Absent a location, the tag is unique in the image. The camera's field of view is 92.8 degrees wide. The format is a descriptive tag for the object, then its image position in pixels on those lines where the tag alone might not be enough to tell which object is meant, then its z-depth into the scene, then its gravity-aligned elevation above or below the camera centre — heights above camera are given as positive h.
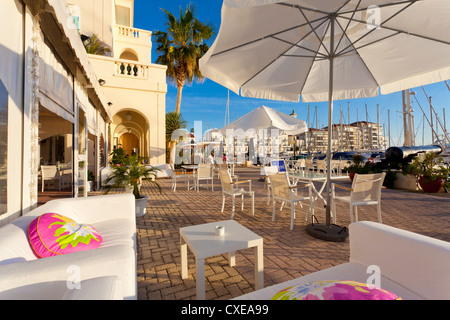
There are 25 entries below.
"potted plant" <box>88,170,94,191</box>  7.29 -0.69
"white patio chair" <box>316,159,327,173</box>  8.46 -0.17
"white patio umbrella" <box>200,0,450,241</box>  2.60 +1.69
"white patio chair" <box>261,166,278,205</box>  5.66 -0.23
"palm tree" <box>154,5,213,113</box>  12.76 +7.10
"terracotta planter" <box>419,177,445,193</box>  6.43 -0.72
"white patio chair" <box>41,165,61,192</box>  7.02 -0.40
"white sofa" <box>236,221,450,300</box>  1.24 -0.68
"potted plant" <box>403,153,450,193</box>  6.44 -0.39
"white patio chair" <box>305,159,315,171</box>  8.87 -0.12
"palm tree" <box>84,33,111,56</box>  10.38 +5.76
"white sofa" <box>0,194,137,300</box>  0.92 -0.56
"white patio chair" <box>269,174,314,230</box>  3.57 -0.53
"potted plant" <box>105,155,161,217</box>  4.25 -0.29
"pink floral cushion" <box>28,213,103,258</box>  1.55 -0.60
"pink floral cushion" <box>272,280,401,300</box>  0.89 -0.57
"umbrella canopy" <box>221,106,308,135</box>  6.89 +1.30
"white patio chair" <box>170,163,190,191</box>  7.44 -0.86
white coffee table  1.71 -0.72
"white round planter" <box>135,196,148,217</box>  4.27 -0.93
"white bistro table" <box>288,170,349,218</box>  4.11 -0.31
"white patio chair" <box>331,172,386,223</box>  3.36 -0.47
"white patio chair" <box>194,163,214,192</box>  7.02 -0.38
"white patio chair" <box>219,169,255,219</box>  4.37 -0.55
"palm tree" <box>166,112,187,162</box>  13.85 +2.29
